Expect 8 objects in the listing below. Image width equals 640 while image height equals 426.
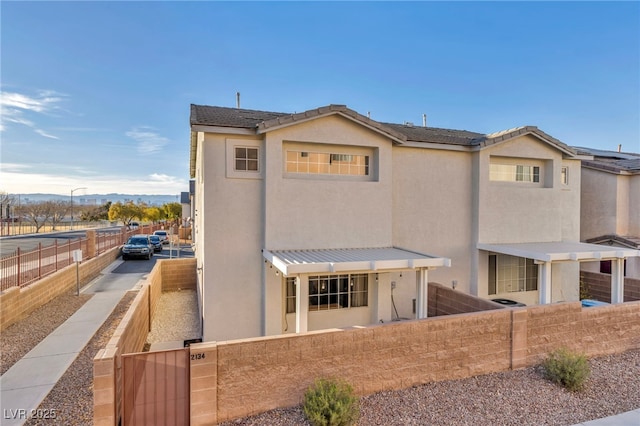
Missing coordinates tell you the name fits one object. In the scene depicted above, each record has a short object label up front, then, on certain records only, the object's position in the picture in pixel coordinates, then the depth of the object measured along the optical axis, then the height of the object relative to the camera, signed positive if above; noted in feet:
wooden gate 18.11 -10.24
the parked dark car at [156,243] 105.81 -11.08
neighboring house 57.11 +0.63
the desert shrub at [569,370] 24.13 -12.20
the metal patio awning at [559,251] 35.65 -4.70
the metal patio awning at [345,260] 25.57 -4.36
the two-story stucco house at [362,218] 30.63 -0.92
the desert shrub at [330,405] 18.31 -11.36
